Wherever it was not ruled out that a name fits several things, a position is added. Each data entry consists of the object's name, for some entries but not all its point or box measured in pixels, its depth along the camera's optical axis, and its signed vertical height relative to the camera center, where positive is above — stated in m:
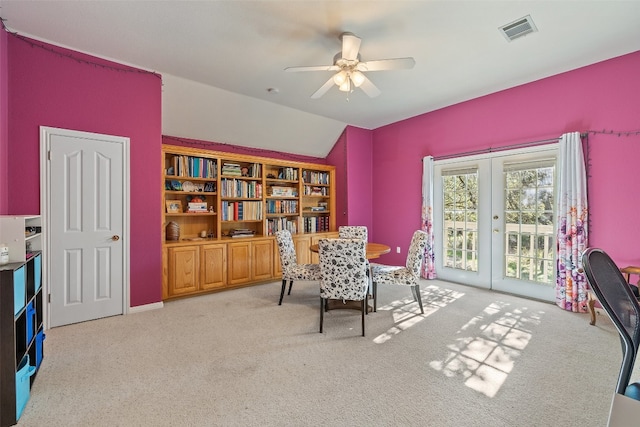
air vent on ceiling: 2.49 +1.65
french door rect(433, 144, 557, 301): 3.70 -0.13
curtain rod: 3.58 +0.88
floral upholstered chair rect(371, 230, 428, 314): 3.22 -0.71
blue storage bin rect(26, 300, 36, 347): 1.95 -0.75
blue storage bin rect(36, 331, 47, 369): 2.12 -1.01
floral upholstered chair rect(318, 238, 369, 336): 2.71 -0.55
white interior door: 2.90 -0.11
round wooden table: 3.40 -0.47
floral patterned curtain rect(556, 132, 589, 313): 3.28 -0.15
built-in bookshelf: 3.92 -0.08
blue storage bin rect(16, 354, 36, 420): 1.67 -1.04
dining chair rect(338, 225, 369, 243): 4.56 -0.33
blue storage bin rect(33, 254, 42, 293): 2.20 -0.45
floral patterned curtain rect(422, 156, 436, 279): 4.71 -0.01
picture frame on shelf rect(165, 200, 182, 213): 4.03 +0.10
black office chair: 1.07 -0.36
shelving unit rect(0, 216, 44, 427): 1.62 -0.65
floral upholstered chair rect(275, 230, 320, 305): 3.50 -0.70
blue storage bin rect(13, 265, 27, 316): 1.71 -0.47
